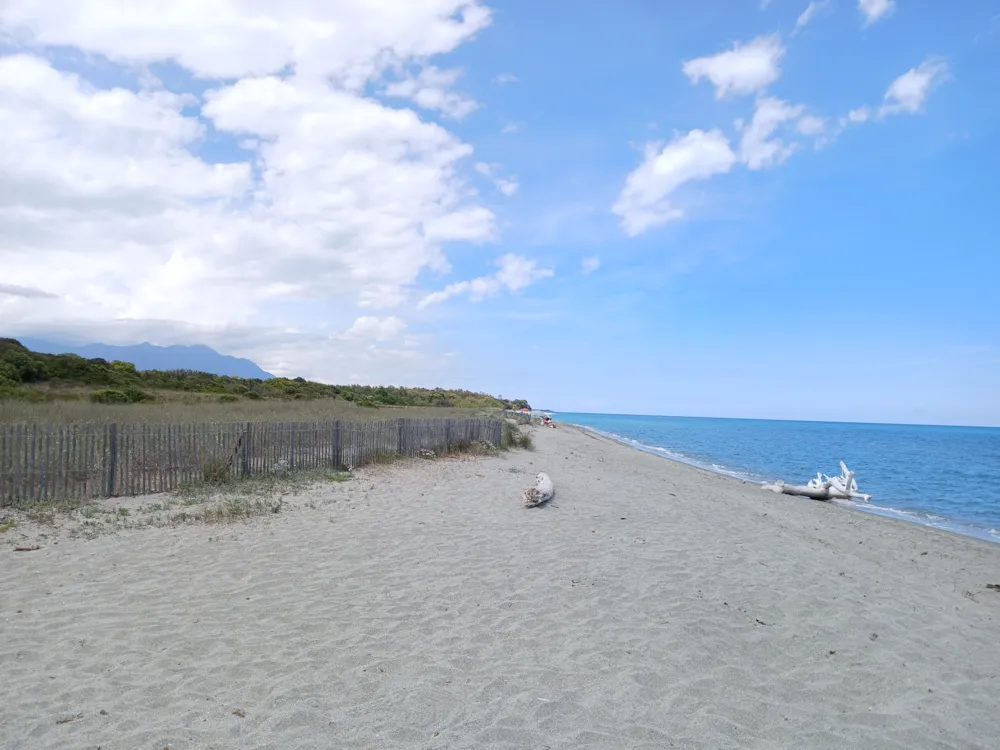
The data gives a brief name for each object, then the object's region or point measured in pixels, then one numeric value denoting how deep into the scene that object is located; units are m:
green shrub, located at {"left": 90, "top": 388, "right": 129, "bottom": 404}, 24.20
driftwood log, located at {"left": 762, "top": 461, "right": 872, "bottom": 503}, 18.97
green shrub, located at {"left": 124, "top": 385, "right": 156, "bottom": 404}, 26.13
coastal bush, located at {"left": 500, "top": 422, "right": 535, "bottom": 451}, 20.92
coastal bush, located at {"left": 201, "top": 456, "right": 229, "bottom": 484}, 11.33
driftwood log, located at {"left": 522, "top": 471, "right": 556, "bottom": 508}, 10.84
